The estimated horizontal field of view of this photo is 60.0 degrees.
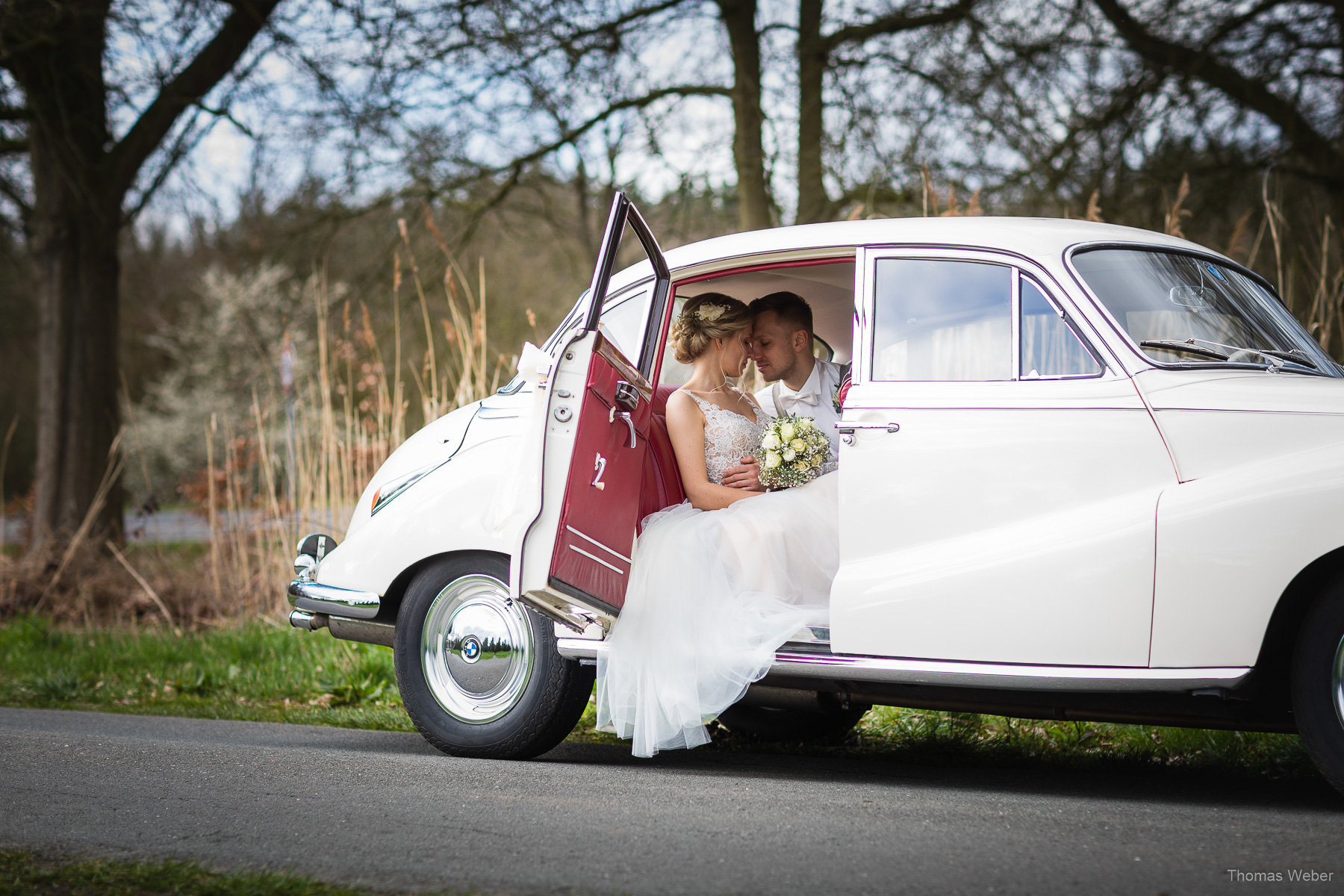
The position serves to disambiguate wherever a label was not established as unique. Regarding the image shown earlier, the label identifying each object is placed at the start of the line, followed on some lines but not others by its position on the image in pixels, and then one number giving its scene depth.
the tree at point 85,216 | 10.48
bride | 4.16
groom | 5.42
